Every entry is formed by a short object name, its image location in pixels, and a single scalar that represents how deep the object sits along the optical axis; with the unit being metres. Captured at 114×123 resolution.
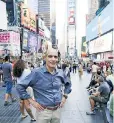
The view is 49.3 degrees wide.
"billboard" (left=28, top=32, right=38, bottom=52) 24.41
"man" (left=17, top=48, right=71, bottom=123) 1.50
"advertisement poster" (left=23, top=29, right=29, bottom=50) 22.71
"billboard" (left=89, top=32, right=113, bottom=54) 18.14
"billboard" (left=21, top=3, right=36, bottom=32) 23.97
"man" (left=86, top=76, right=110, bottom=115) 3.03
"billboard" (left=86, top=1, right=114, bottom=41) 18.00
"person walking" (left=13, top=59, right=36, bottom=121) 3.03
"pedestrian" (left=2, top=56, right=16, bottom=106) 3.78
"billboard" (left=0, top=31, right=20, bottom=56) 13.56
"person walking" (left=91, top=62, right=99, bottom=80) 7.16
